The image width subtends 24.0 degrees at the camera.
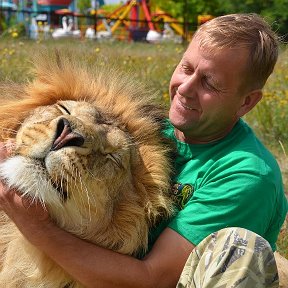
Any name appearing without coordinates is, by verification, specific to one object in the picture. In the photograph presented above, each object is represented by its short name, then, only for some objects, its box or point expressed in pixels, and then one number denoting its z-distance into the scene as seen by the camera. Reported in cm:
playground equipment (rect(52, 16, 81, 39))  2416
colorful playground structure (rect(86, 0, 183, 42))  2437
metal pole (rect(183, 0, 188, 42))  1949
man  230
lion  217
